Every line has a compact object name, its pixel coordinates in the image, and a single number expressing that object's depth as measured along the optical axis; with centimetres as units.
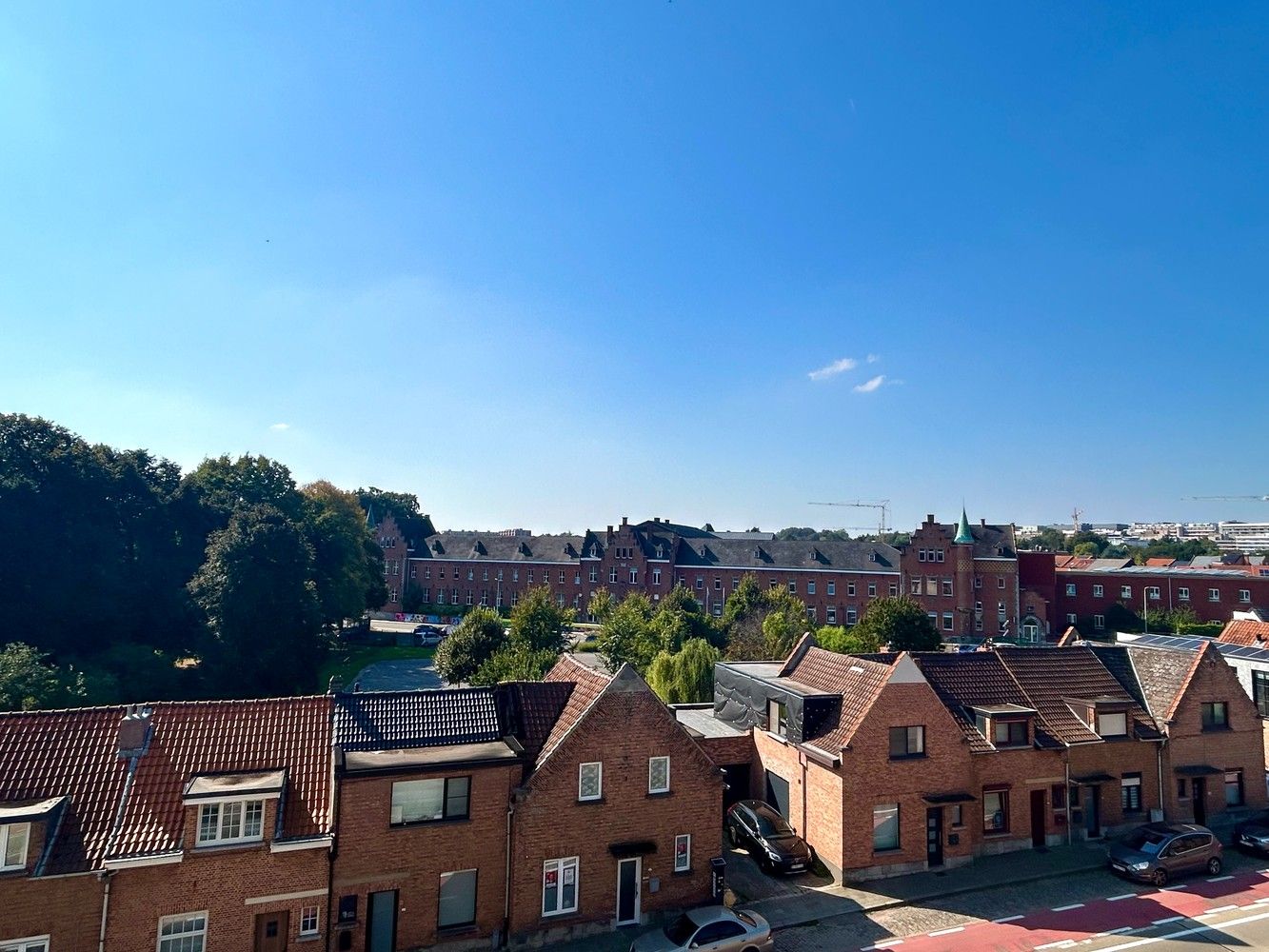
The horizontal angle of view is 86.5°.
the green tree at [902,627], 4878
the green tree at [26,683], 2977
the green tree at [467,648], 3797
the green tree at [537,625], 4291
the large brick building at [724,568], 7600
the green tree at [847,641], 4969
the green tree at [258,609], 4638
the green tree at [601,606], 6271
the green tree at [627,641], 4562
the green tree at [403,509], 10462
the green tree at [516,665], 3397
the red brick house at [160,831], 1466
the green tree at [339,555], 6756
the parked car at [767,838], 2205
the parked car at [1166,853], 2169
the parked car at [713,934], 1673
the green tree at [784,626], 5016
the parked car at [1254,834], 2370
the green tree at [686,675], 3719
